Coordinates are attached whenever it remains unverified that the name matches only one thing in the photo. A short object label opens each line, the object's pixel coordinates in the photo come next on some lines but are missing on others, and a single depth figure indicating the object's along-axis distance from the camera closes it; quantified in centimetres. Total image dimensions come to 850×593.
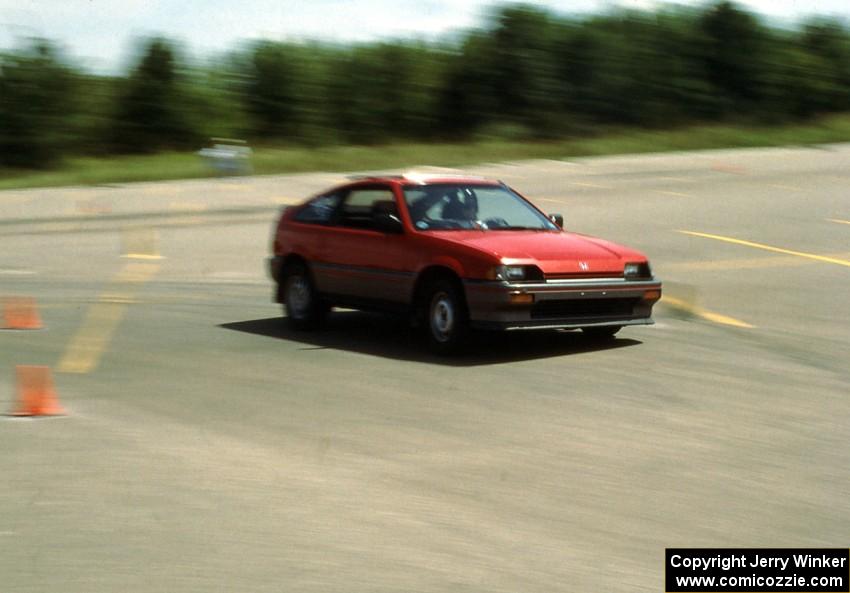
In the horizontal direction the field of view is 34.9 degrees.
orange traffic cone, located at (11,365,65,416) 870
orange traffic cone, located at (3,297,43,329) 1298
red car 1060
